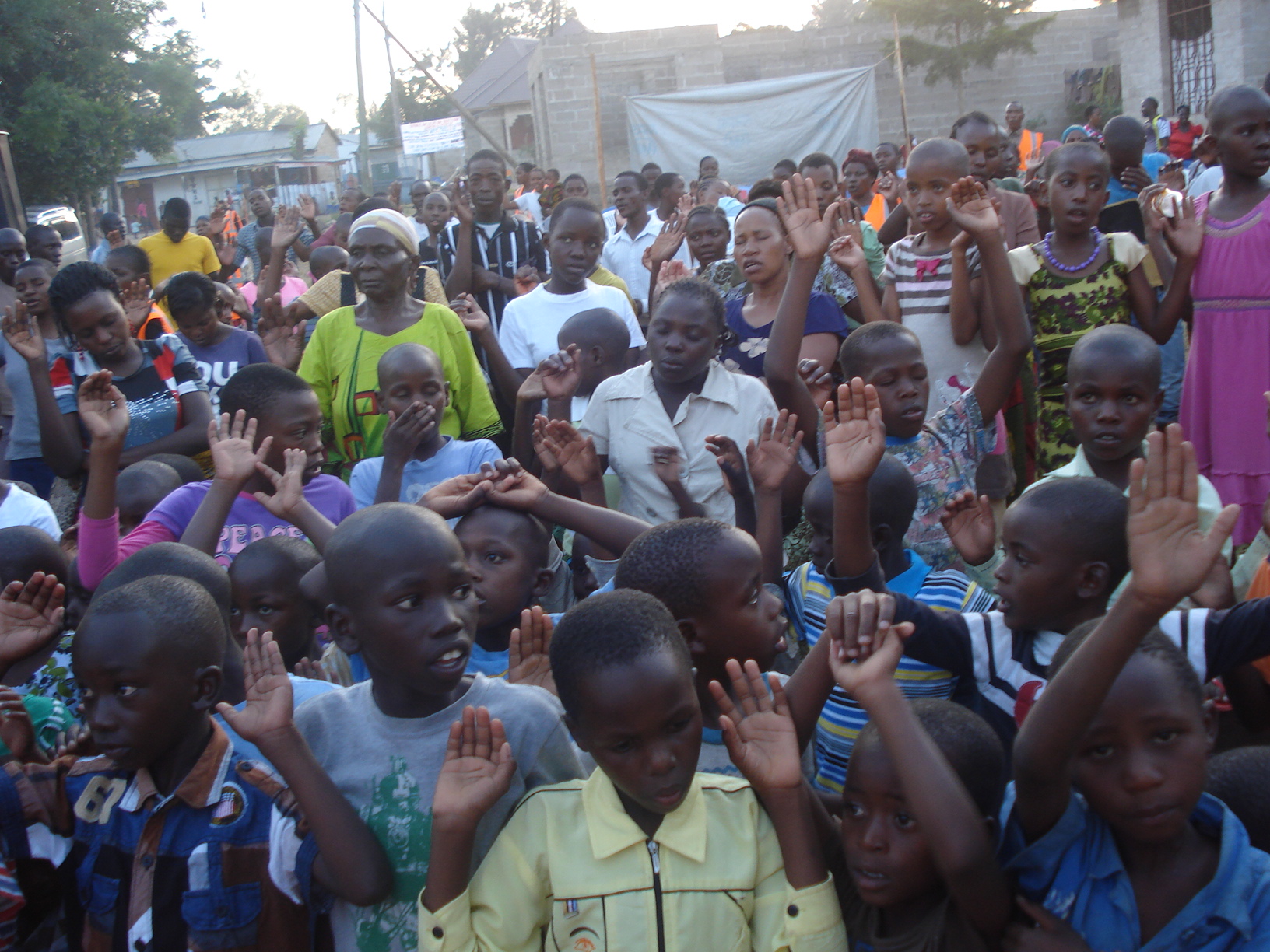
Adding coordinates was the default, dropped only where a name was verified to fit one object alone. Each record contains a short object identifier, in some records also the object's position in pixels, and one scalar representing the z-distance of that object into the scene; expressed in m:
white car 11.46
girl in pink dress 3.60
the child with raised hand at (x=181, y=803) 1.82
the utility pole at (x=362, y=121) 25.56
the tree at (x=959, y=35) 19.78
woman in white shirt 3.20
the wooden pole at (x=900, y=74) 12.90
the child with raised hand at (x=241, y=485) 2.83
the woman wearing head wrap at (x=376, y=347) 3.85
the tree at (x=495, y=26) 68.19
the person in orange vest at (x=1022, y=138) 11.07
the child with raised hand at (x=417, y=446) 3.23
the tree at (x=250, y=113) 84.22
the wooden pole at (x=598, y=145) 13.98
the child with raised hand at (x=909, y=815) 1.65
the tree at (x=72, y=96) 20.97
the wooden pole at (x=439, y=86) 14.24
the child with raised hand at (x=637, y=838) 1.68
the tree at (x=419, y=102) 48.69
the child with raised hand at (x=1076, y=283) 3.81
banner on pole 17.41
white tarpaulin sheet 14.58
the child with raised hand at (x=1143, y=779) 1.54
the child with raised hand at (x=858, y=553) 2.24
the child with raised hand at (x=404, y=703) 1.87
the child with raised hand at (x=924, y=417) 2.96
